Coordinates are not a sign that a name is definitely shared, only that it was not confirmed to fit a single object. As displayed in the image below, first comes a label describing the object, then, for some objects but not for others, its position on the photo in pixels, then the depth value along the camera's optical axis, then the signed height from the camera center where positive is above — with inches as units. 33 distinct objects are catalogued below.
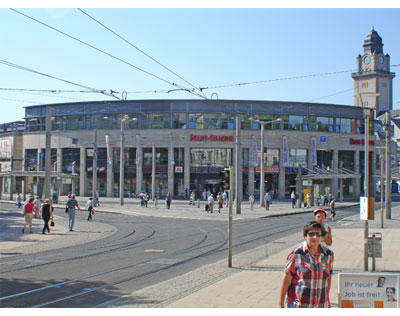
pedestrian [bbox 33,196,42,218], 1167.6 -91.1
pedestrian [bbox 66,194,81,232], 901.8 -73.7
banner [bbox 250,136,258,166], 2279.7 +91.4
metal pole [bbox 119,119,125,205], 1855.3 -25.6
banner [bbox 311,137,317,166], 2536.9 +115.6
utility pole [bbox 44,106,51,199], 1103.7 +49.2
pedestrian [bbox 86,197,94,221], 1141.1 -89.8
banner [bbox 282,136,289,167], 2455.7 +106.9
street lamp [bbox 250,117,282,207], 1764.5 -14.7
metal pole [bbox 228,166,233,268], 518.3 -56.0
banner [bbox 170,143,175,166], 2323.8 +66.4
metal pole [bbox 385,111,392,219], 1142.7 +16.1
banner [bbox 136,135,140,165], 2427.4 +103.4
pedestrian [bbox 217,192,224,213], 1595.1 -96.6
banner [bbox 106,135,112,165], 2455.7 +99.5
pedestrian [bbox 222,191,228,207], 1982.0 -111.1
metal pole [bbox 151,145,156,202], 2193.7 -27.2
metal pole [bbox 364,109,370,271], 481.4 -1.8
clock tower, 4761.3 +981.6
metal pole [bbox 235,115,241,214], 1425.2 +19.0
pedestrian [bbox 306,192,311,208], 1915.6 -107.6
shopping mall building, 2488.9 +146.7
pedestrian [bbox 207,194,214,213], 1517.0 -95.9
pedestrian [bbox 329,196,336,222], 1227.9 -99.6
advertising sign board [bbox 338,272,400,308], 224.5 -54.1
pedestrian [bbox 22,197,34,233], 859.4 -75.9
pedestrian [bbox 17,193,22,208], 1612.7 -106.9
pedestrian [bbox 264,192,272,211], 1644.9 -97.4
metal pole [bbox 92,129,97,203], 1841.5 +10.1
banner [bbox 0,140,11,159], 2892.7 +115.3
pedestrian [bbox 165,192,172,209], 1686.8 -101.3
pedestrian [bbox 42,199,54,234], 844.6 -76.8
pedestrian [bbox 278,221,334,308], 210.4 -44.5
